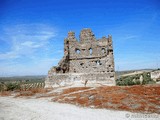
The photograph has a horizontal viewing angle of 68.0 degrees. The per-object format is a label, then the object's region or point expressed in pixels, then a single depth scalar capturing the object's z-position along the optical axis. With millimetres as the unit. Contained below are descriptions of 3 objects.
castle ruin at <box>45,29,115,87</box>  23682
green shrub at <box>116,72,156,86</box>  44246
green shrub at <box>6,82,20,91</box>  29837
